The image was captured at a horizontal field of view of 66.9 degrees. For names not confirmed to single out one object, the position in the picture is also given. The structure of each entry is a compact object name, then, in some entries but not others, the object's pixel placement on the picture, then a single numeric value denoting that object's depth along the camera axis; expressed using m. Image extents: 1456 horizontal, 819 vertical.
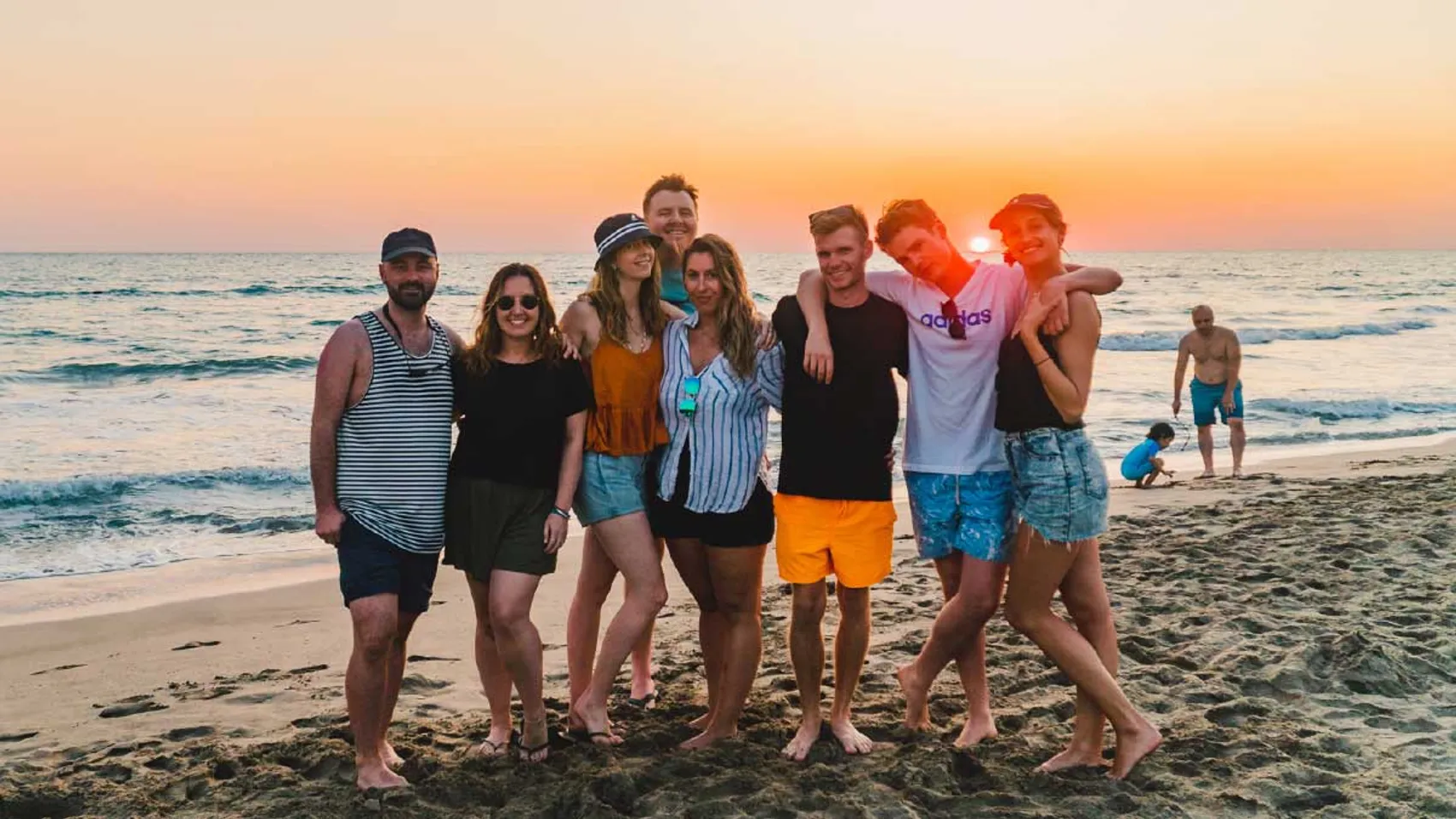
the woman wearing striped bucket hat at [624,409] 4.25
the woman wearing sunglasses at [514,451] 4.12
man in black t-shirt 4.10
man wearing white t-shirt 4.01
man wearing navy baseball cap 3.97
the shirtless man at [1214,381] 12.03
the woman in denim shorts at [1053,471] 3.74
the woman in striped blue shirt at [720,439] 4.16
